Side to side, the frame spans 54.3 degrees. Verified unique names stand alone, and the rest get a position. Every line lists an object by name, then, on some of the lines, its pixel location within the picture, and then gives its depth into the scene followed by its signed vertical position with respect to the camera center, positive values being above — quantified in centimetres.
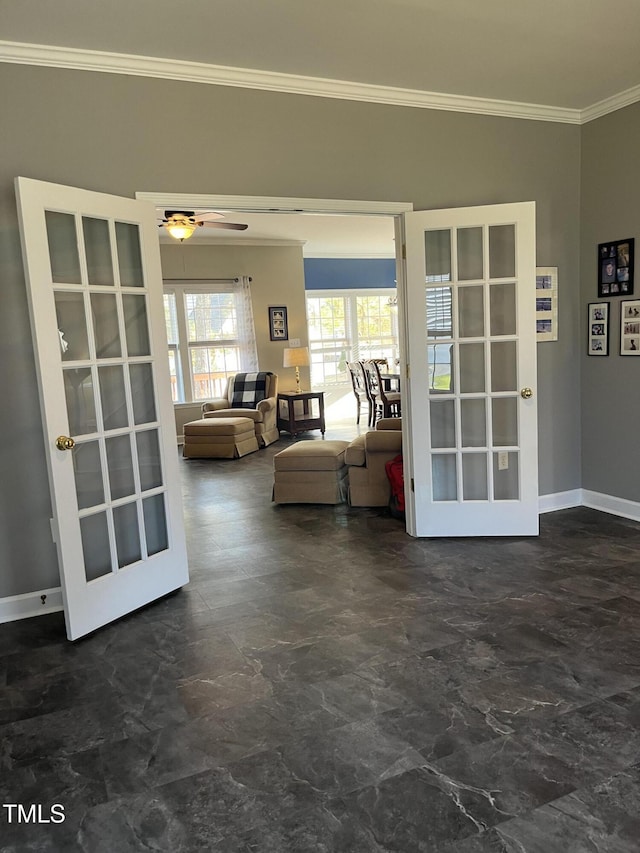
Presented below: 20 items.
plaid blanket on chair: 852 -63
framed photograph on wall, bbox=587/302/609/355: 438 -2
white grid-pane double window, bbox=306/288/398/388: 1105 +17
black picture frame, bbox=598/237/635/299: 417 +38
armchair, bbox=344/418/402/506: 479 -98
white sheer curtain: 898 +24
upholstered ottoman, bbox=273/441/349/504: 514 -110
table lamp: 891 -22
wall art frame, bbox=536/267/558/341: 442 +17
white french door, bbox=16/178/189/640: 280 -22
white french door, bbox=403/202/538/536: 390 -25
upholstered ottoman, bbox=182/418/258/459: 742 -110
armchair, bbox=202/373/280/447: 805 -85
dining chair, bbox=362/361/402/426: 824 -80
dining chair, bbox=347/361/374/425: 916 -63
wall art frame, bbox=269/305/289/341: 931 +29
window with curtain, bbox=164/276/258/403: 877 +16
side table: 868 -101
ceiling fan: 567 +115
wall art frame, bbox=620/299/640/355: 415 -2
